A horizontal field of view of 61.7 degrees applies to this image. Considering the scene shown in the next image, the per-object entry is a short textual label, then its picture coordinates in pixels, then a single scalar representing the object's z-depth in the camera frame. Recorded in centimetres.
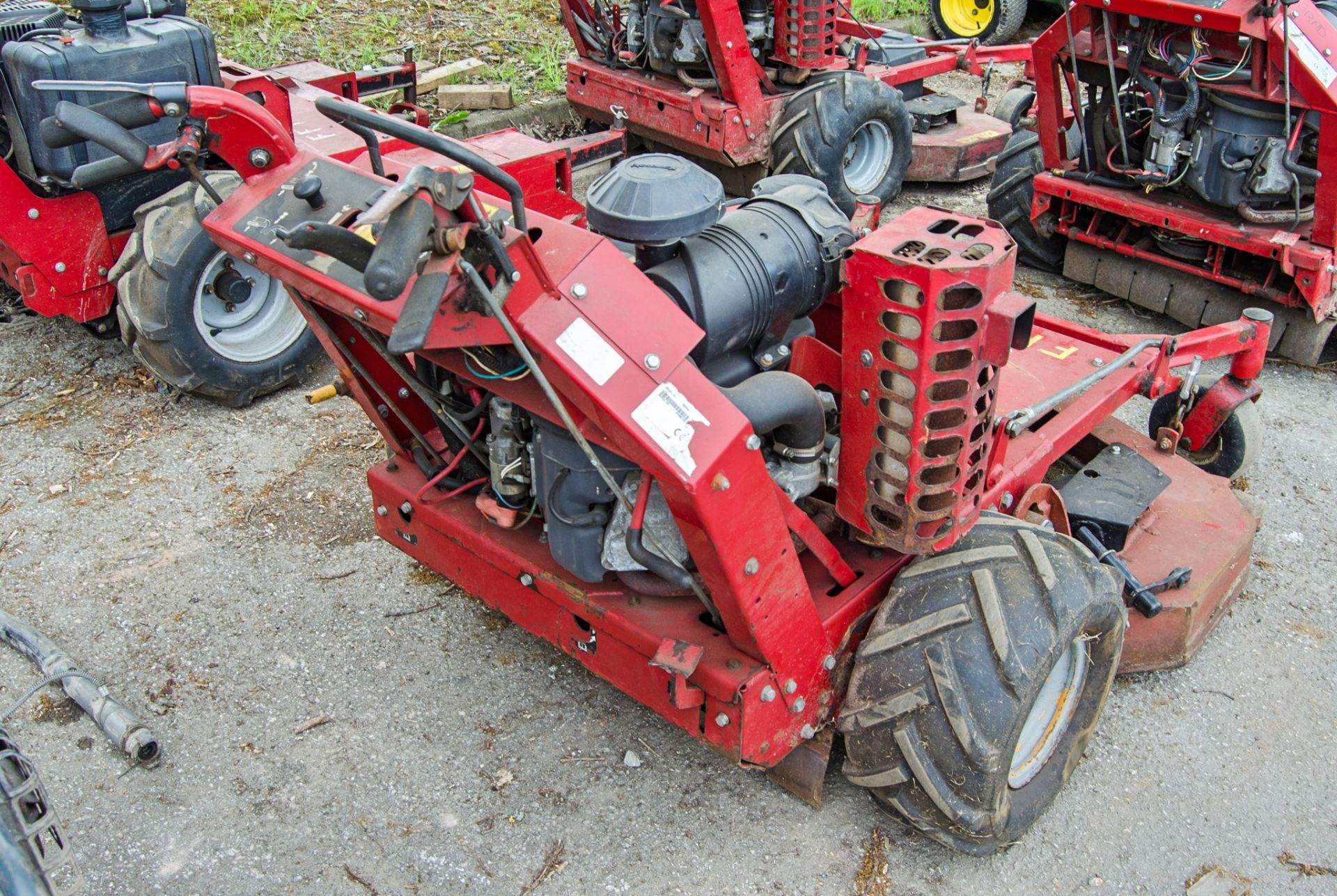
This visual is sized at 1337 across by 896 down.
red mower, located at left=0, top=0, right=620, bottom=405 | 441
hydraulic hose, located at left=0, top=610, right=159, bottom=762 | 321
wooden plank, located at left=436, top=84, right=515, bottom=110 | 768
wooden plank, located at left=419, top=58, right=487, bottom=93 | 798
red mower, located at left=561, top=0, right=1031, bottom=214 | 618
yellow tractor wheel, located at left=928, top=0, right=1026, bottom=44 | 1039
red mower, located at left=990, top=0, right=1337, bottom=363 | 464
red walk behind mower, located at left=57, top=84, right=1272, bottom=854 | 219
